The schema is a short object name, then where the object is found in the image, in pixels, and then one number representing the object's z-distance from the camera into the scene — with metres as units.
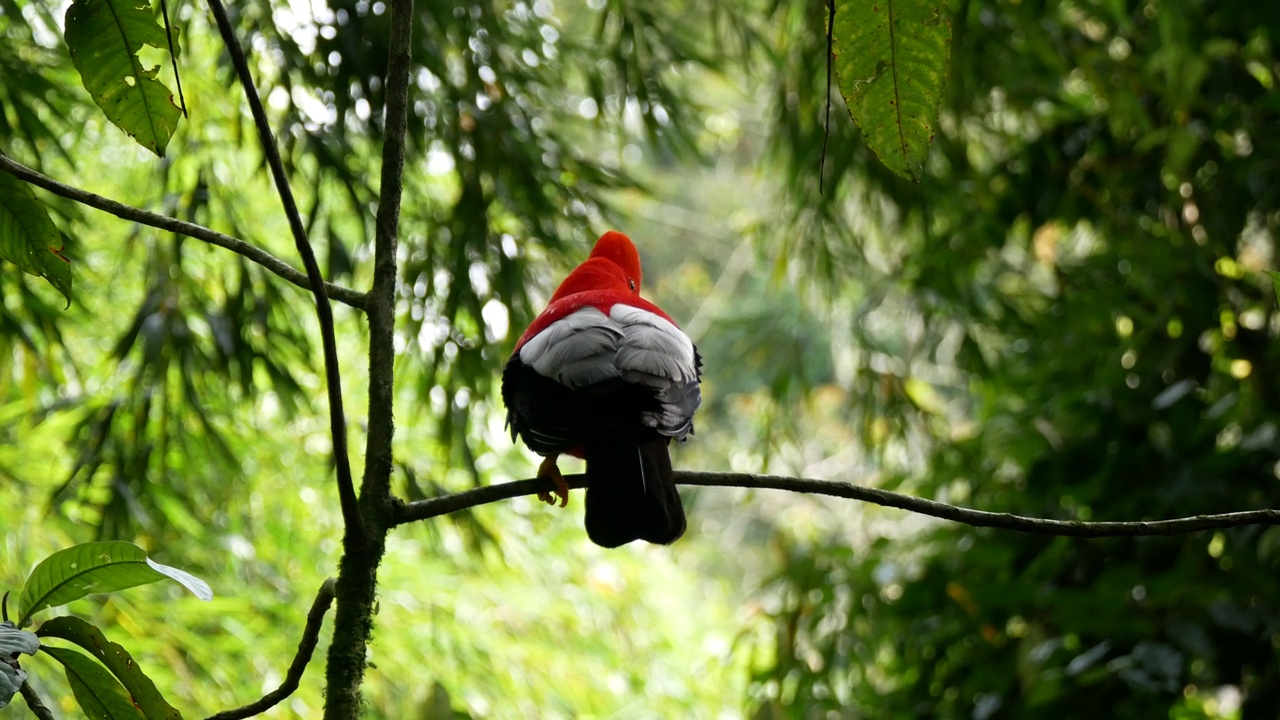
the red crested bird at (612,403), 4.34
